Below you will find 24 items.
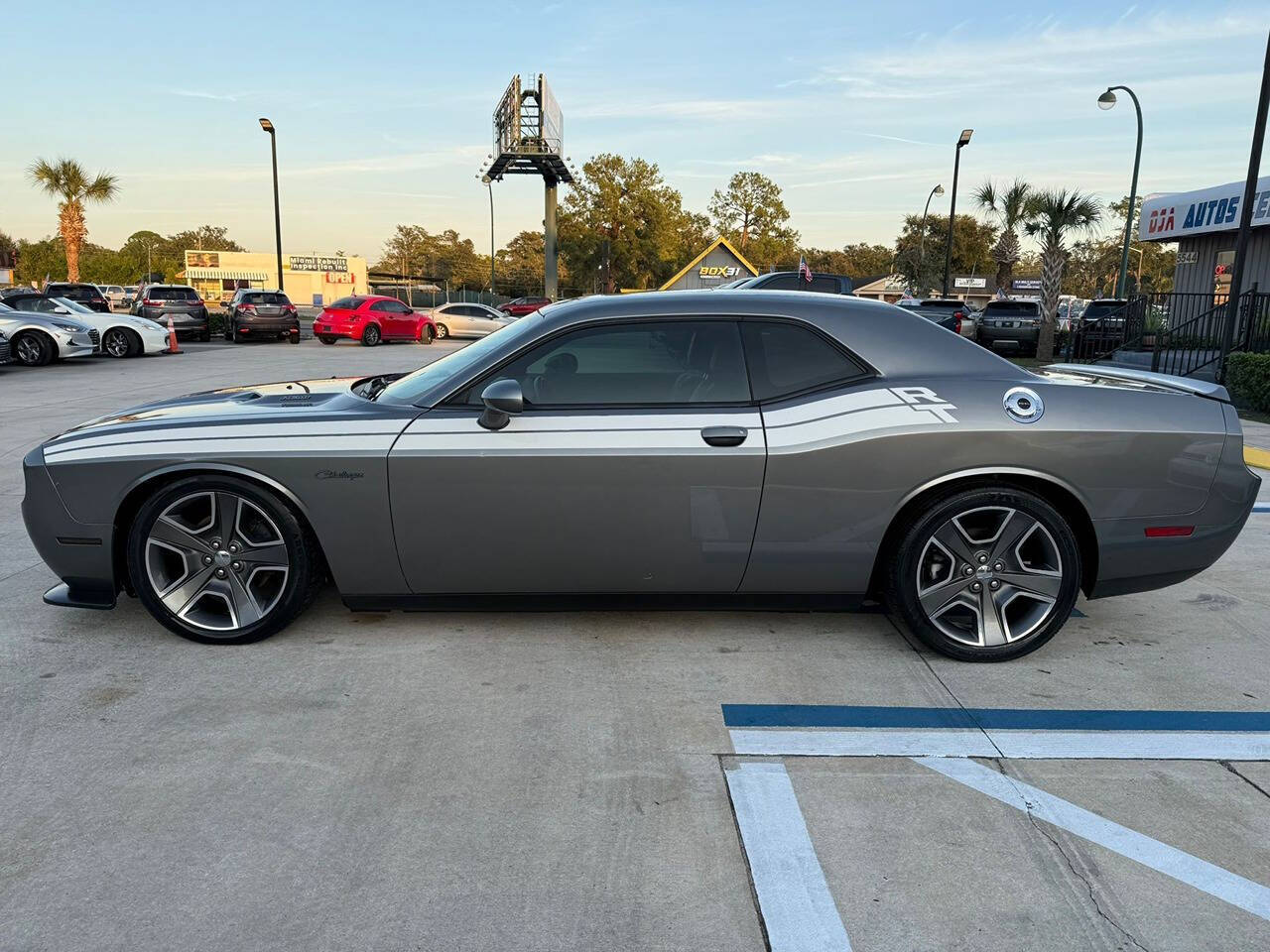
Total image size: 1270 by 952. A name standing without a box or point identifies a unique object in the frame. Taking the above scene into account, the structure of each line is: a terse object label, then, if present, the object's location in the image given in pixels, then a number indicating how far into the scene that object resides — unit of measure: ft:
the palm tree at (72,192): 158.92
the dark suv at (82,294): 86.12
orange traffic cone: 70.14
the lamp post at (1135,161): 86.02
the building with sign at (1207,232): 64.34
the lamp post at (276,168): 107.65
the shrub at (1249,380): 41.88
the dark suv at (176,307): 87.40
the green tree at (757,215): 233.35
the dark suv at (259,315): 89.35
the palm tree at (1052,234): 75.15
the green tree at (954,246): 236.02
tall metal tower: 174.19
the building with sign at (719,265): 125.08
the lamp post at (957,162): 100.78
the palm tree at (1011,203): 108.17
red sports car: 91.71
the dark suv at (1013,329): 81.05
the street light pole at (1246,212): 42.34
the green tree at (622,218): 208.23
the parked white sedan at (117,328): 63.36
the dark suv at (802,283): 52.54
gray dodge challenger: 12.07
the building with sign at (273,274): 221.66
